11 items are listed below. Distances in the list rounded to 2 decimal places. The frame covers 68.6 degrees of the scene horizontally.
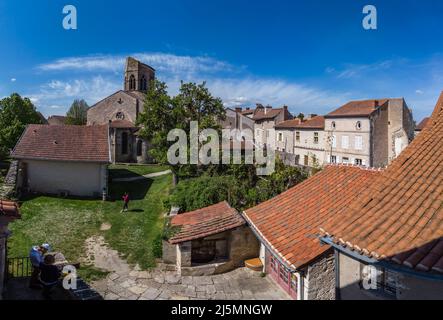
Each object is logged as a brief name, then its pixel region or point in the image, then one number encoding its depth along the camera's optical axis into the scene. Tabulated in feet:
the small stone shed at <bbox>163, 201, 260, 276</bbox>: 38.83
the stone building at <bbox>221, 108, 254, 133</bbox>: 181.88
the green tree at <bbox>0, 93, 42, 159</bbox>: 109.70
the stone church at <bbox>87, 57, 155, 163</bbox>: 130.93
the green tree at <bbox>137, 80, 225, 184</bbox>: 84.53
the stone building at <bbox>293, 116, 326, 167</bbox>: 126.62
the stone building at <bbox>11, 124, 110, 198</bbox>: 78.28
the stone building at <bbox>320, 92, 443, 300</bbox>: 17.15
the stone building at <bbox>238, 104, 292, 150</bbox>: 159.33
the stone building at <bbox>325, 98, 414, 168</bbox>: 108.58
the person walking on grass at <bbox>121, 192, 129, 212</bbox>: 68.18
